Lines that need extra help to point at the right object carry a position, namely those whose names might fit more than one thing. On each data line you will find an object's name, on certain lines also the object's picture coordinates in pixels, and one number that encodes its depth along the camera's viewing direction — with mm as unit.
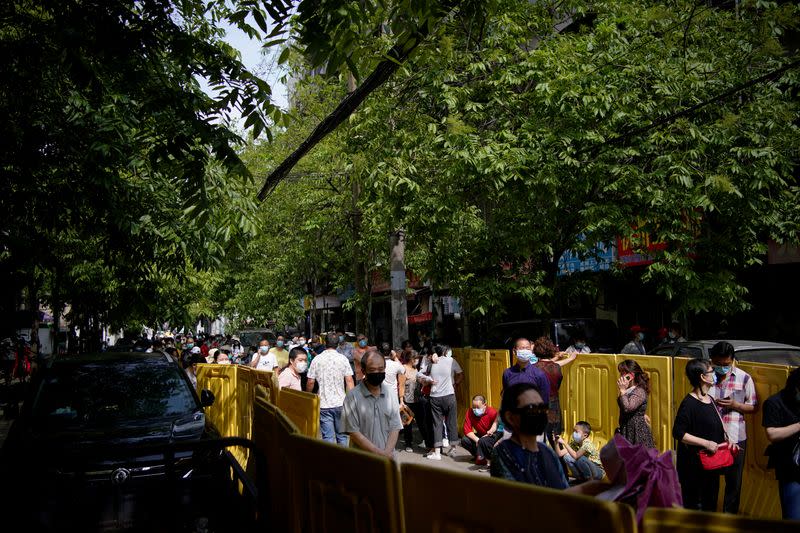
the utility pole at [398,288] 18797
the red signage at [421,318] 35406
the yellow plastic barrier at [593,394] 10461
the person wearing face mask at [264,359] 16516
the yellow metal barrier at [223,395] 13031
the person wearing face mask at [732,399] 7039
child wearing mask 9039
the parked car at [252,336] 35594
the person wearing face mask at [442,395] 12609
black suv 6152
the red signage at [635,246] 15281
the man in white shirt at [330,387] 10188
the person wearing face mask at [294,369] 11977
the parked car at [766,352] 10352
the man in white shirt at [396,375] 11648
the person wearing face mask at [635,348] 14938
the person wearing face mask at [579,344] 15531
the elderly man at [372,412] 6125
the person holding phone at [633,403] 8070
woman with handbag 6422
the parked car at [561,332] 16656
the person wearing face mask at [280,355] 17125
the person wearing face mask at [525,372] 8445
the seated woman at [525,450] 3971
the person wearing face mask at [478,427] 11180
